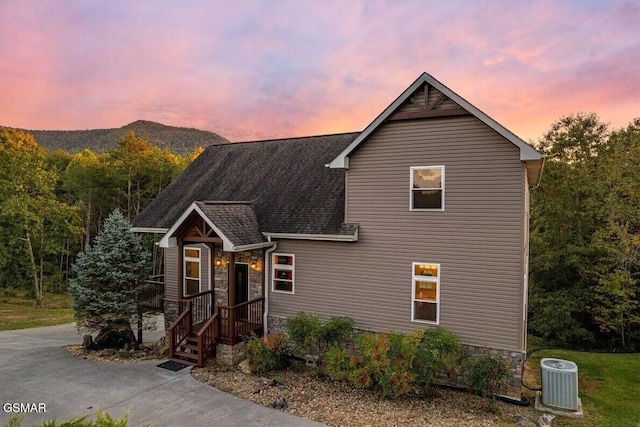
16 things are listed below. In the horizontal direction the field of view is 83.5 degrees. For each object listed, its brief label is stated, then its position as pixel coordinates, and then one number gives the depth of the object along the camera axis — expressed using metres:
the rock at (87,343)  11.58
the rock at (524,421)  7.44
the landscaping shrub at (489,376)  8.02
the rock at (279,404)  7.96
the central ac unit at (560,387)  8.12
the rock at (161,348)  10.96
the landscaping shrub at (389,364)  8.18
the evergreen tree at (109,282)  11.19
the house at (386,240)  8.72
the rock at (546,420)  7.39
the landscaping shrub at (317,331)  9.65
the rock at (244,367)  9.87
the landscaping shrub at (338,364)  9.16
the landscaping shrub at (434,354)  8.18
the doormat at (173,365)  10.02
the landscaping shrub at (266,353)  9.88
